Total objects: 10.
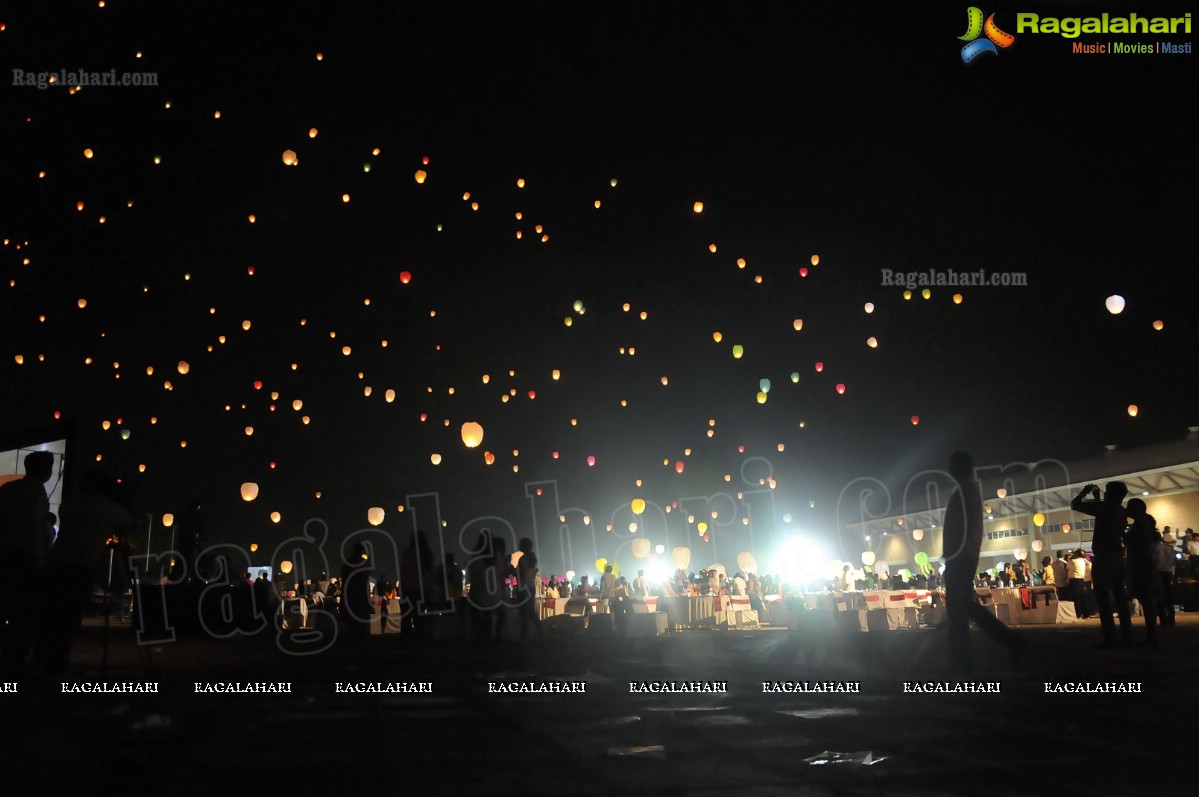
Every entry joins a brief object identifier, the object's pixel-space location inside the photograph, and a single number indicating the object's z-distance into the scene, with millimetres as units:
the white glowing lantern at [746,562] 24250
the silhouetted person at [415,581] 11500
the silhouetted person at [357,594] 11586
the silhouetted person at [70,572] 5934
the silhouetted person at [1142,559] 7750
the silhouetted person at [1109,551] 7543
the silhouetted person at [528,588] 11633
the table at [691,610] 16672
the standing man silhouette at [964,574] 5734
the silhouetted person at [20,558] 5766
